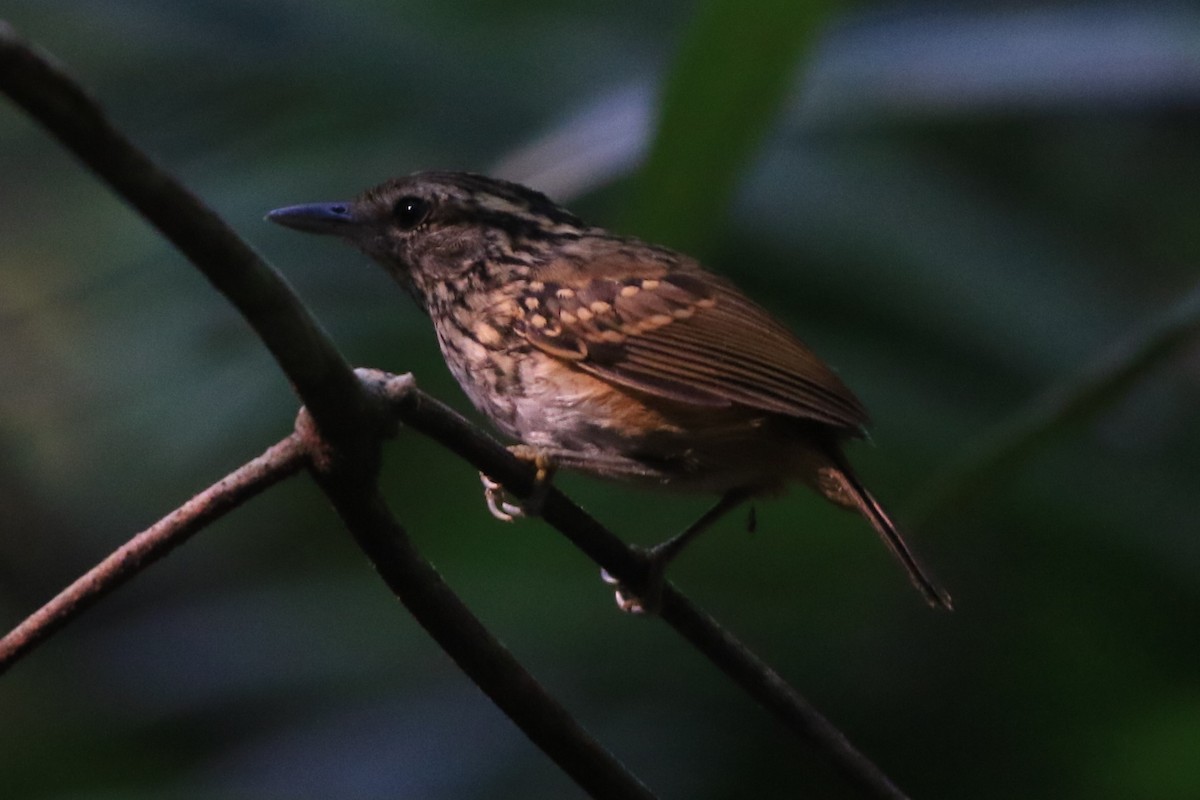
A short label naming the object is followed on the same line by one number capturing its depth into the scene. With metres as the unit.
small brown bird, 6.04
